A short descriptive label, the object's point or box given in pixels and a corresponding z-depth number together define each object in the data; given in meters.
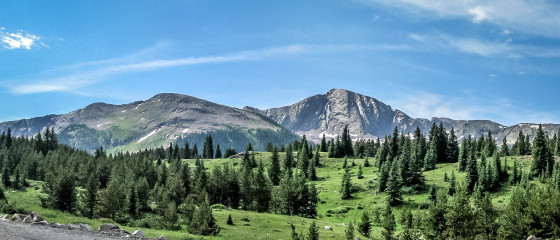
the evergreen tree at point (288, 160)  193.59
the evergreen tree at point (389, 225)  67.44
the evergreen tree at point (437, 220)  46.00
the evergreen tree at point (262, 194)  97.38
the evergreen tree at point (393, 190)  117.38
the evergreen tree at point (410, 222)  42.94
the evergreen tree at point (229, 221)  67.89
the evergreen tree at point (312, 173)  167.62
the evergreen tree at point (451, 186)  111.81
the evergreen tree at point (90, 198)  79.19
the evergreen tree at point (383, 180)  131.00
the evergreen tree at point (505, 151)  190.36
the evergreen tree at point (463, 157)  138.38
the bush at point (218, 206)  90.55
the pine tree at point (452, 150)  166.96
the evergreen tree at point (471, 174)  117.31
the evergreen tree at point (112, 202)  78.35
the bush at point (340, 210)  118.38
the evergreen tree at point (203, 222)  55.56
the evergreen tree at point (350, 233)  43.73
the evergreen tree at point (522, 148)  166.12
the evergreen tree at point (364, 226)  77.94
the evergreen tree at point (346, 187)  131.88
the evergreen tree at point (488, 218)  71.81
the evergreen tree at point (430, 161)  154.62
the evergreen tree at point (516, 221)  63.44
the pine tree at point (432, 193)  110.89
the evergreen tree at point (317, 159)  194.50
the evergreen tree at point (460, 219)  44.00
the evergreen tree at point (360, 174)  155.69
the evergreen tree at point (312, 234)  46.50
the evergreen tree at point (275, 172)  141.38
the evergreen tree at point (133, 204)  91.03
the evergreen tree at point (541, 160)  121.56
